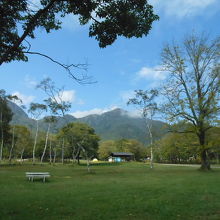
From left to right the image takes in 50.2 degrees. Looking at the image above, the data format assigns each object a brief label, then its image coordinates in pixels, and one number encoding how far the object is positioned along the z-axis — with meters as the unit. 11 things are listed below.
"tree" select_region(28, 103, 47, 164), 48.41
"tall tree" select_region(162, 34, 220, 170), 27.75
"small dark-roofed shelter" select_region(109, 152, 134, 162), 86.25
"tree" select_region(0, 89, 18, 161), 44.52
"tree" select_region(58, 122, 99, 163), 54.91
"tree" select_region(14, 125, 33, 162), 54.92
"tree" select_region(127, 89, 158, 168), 37.06
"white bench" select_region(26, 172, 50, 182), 16.69
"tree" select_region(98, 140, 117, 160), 99.81
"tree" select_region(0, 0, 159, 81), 6.14
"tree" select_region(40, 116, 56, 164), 48.01
